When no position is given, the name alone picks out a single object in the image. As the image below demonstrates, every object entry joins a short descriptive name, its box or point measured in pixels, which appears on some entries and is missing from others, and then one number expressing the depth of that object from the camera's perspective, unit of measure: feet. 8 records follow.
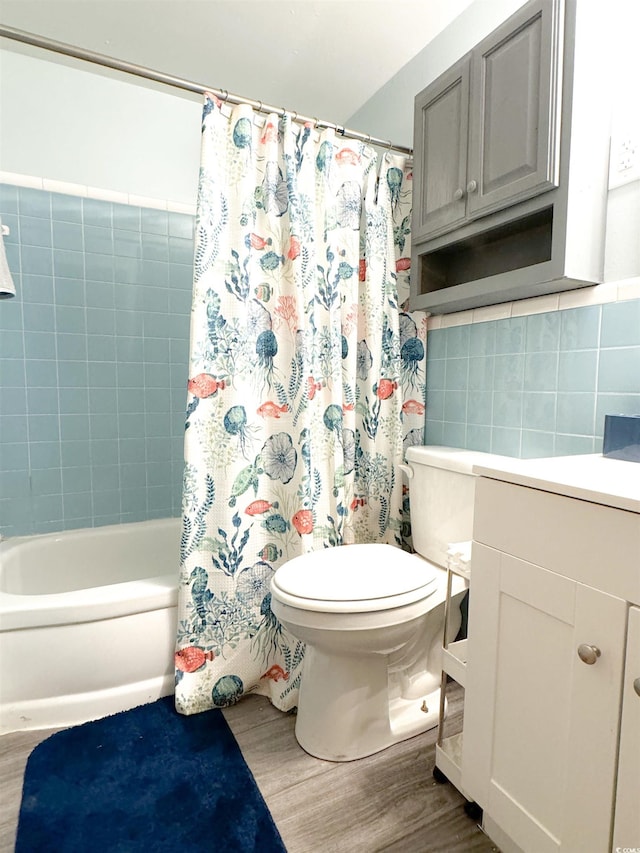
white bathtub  4.37
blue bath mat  3.39
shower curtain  4.66
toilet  3.79
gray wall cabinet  3.78
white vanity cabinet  2.32
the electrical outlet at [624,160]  3.81
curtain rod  3.98
